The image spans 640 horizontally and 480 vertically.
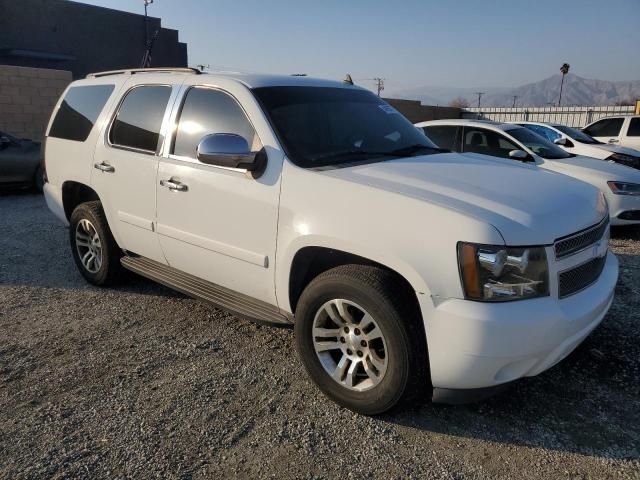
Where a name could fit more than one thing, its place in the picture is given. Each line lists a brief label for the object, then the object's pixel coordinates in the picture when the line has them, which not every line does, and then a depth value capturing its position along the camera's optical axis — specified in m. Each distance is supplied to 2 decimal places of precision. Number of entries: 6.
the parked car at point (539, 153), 7.00
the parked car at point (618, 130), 13.02
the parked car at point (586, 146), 9.17
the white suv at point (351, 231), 2.54
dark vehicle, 10.31
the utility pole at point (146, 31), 30.28
